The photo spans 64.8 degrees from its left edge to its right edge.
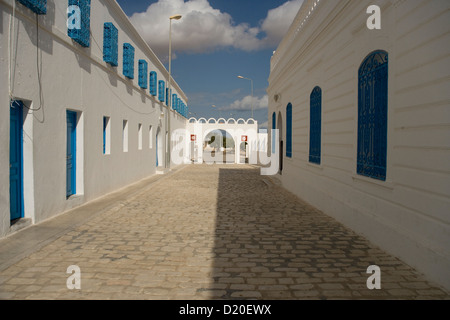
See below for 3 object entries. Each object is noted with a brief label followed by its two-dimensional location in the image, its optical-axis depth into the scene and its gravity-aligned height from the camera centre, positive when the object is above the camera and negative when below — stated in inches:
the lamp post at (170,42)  755.4 +229.3
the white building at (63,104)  220.7 +32.3
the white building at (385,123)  153.9 +12.9
